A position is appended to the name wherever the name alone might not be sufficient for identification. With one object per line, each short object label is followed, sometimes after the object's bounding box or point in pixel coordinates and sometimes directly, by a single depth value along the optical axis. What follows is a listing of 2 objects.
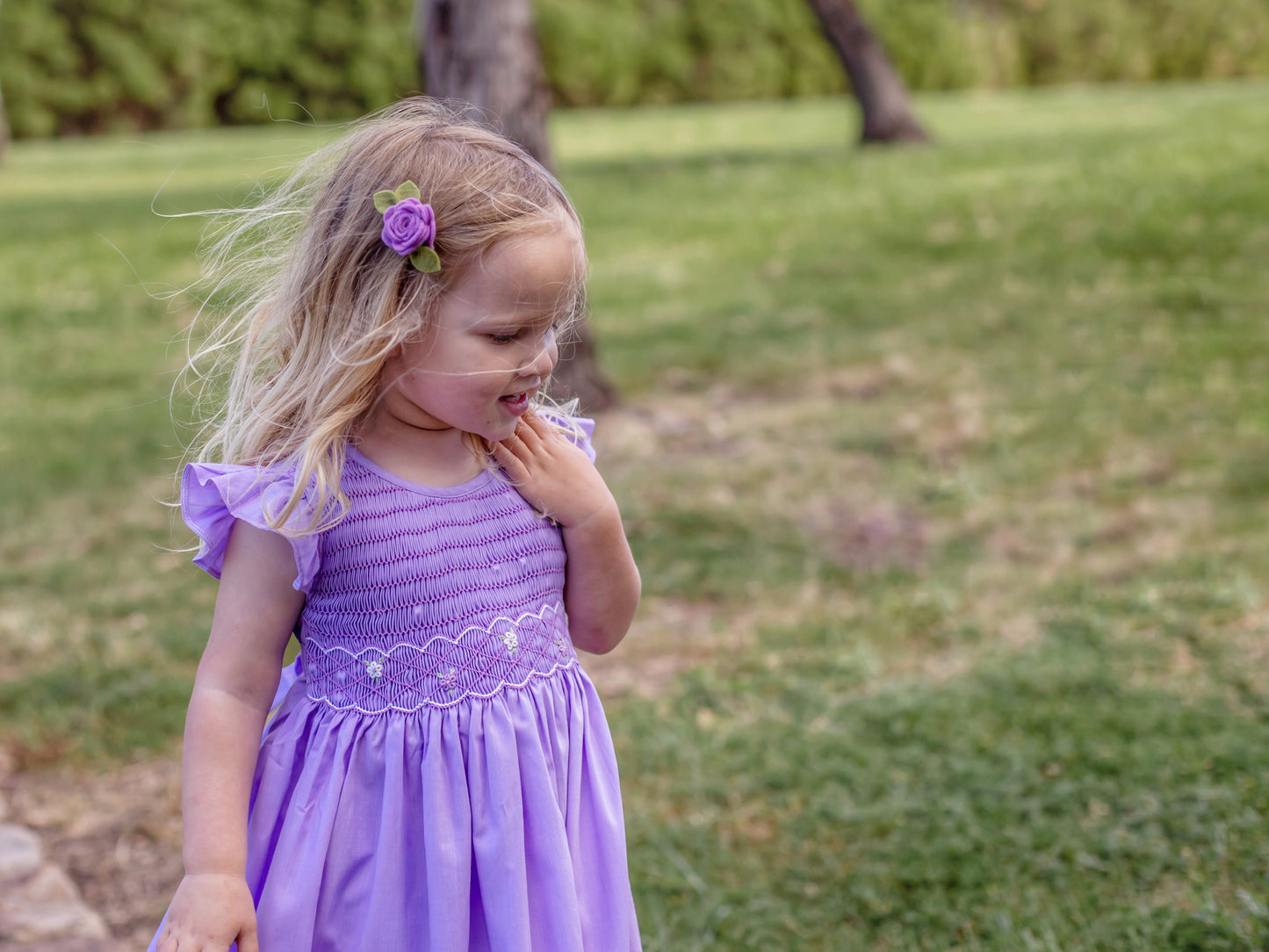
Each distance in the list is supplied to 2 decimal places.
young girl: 1.47
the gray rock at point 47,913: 2.66
